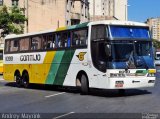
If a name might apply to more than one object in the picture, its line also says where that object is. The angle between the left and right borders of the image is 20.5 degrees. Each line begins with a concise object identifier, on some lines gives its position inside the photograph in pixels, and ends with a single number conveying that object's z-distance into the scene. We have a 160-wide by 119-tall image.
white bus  17.47
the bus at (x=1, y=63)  38.81
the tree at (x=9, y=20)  44.44
